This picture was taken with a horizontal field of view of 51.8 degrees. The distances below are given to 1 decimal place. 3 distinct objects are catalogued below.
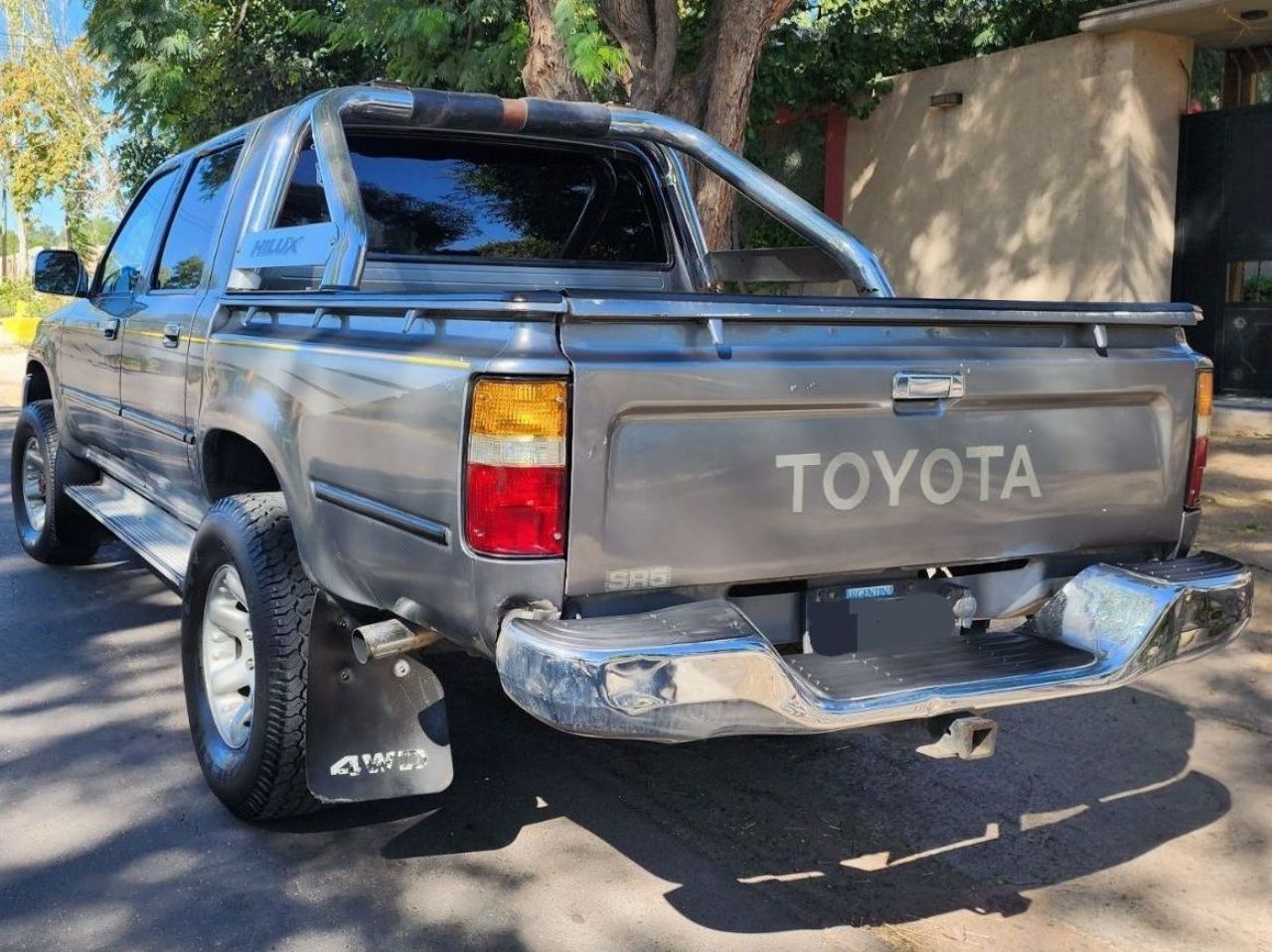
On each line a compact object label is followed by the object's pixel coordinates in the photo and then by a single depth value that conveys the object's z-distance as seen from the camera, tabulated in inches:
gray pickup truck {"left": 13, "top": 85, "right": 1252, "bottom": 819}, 108.9
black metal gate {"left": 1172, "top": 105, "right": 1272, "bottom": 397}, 430.3
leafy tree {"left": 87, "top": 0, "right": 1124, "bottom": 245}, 321.4
